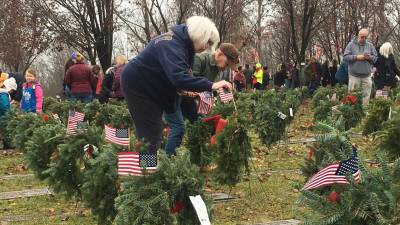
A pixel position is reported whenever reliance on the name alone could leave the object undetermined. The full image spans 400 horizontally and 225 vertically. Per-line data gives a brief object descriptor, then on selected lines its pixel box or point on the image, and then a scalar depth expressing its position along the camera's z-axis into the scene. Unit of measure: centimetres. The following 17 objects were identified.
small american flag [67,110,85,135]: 599
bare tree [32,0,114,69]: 2200
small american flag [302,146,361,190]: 343
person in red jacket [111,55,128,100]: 1193
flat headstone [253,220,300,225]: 540
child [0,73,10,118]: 1191
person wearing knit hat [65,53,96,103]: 1318
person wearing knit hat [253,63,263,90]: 2520
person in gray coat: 1180
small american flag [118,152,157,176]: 389
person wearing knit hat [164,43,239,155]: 627
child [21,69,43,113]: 1153
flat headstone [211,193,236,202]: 655
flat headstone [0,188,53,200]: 738
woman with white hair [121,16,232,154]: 454
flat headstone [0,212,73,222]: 614
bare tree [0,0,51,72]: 2538
